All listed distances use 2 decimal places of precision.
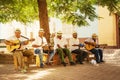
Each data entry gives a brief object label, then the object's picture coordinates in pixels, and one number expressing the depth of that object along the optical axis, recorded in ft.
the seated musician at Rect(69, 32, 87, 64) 32.79
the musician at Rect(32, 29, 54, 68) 30.13
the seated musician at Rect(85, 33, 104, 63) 33.26
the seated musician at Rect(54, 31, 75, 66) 31.15
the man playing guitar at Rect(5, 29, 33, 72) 27.75
